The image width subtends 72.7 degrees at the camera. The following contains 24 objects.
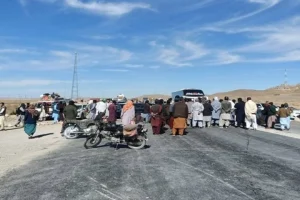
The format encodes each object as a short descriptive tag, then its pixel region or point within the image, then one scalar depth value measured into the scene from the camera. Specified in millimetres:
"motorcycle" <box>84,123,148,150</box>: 7545
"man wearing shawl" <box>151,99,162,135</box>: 10281
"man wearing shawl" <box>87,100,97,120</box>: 13147
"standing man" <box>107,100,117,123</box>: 10968
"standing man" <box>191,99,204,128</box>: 11947
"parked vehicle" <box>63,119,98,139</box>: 9650
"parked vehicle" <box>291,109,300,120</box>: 20479
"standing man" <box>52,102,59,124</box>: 16053
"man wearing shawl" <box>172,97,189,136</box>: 9878
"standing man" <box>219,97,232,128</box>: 12300
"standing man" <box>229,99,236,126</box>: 13411
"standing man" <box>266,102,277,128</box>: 12582
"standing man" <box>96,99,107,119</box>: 12105
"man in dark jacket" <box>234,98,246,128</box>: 12318
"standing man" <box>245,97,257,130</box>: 11797
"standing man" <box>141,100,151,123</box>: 13952
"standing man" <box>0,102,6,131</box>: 13486
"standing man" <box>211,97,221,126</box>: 12683
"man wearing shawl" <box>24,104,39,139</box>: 10265
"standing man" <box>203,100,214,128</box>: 12341
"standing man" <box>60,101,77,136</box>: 9902
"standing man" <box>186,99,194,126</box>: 12359
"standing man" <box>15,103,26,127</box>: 14189
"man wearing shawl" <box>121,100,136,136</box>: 7904
